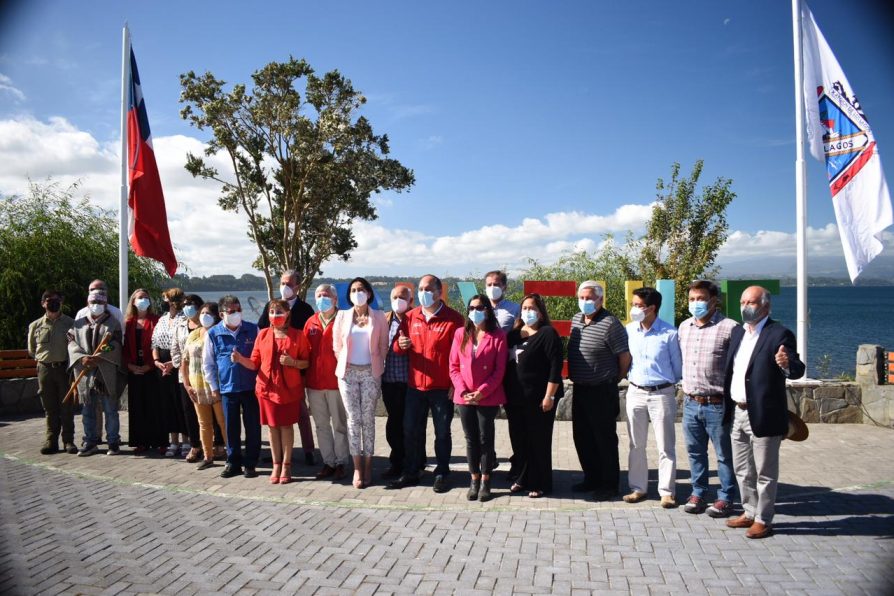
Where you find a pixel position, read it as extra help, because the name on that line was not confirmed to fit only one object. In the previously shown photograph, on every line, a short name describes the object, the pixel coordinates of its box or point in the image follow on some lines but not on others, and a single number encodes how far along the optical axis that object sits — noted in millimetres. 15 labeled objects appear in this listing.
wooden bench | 11086
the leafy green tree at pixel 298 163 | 21703
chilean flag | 10320
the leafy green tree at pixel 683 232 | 14336
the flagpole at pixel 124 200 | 9977
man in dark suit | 4723
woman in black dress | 5816
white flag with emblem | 8156
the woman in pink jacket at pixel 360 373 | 6242
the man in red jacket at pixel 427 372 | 6180
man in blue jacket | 6621
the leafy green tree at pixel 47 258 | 12805
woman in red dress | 6438
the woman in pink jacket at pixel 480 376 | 5785
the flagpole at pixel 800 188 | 8953
